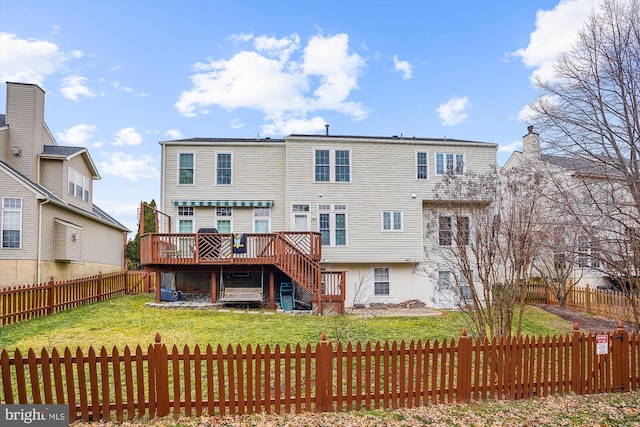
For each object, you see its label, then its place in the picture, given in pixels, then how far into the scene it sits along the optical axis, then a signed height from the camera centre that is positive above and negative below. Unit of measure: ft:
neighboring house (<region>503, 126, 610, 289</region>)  24.79 +3.70
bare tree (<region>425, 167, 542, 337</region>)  22.16 -0.51
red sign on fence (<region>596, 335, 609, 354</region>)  19.83 -5.52
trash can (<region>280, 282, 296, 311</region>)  46.62 -7.33
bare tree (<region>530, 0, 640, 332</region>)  23.31 +6.81
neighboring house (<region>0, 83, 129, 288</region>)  52.75 +5.14
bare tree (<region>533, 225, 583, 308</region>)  25.18 -3.99
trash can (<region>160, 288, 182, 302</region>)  48.24 -7.21
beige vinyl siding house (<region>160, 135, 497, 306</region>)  56.59 +6.55
